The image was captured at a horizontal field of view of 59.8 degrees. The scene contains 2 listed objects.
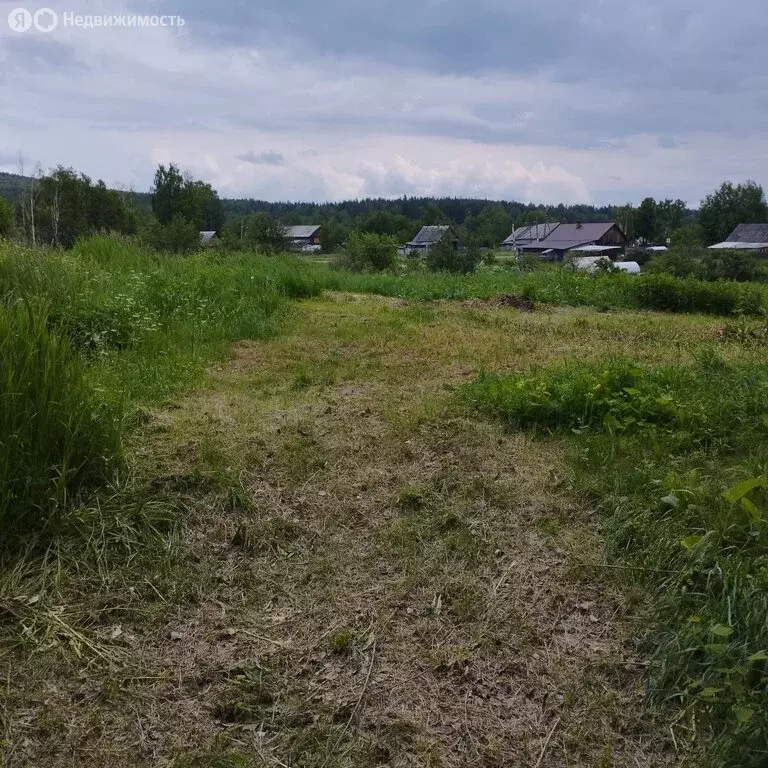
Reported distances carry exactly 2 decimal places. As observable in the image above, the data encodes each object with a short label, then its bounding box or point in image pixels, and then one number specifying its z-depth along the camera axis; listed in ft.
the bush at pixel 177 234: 100.44
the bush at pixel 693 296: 34.17
